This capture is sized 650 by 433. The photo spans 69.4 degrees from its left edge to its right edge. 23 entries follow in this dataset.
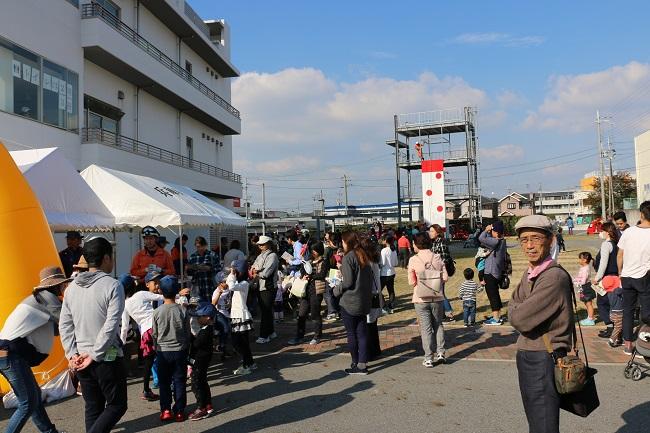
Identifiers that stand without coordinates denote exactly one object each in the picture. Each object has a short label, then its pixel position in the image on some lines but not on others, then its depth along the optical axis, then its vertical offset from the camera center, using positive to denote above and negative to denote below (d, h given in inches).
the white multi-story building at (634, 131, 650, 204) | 1694.1 +216.6
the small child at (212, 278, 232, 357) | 234.5 -38.0
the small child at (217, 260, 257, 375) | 239.5 -41.8
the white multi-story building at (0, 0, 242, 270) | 517.7 +226.6
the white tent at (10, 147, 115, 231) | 285.9 +30.8
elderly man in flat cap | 110.5 -23.4
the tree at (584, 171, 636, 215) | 2231.8 +154.1
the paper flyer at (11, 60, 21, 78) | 500.4 +185.2
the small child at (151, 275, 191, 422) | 183.3 -44.4
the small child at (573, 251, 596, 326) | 331.6 -43.8
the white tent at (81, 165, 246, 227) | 330.0 +26.5
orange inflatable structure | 208.8 -3.1
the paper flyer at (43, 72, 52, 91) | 547.2 +186.0
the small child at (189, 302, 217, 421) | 189.0 -52.1
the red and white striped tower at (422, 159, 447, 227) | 979.9 +74.0
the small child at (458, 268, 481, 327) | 342.6 -51.5
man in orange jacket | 310.5 -13.8
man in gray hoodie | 140.5 -30.2
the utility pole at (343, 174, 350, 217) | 2801.4 +234.5
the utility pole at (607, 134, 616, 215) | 1942.7 +196.4
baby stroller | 198.5 -63.4
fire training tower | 1338.6 +204.4
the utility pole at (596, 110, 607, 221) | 1705.0 +186.4
